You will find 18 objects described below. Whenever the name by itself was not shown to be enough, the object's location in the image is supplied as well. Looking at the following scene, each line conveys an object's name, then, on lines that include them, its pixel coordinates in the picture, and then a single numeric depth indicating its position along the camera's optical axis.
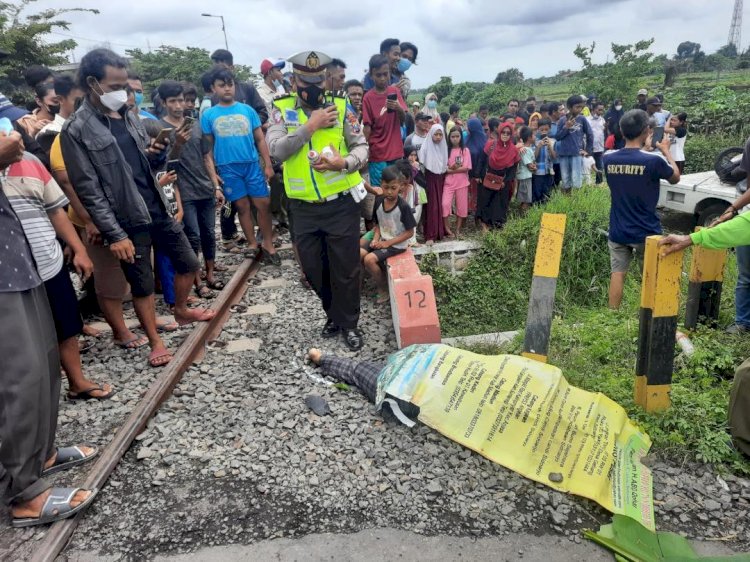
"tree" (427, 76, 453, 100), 36.16
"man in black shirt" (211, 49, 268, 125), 6.91
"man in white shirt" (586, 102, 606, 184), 10.76
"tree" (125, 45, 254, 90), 31.66
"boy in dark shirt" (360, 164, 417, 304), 4.75
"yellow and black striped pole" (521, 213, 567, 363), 3.13
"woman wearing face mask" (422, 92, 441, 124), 8.63
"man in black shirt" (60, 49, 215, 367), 3.28
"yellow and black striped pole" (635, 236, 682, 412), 2.86
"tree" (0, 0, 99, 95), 18.17
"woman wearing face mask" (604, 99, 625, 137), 11.67
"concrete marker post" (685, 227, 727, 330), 3.90
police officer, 3.64
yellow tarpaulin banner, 2.52
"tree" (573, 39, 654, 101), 18.53
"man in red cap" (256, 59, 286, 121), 7.98
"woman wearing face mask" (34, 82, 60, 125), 4.62
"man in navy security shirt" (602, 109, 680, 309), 4.42
